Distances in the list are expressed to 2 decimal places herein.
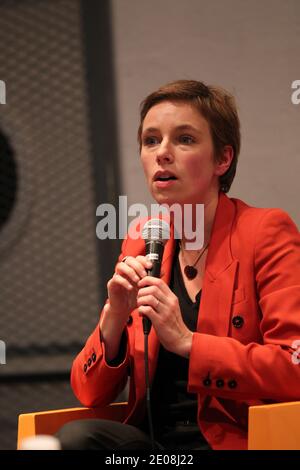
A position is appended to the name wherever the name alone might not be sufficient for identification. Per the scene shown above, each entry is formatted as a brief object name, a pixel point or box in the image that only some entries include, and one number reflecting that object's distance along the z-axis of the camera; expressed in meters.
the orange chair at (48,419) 6.09
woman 5.97
